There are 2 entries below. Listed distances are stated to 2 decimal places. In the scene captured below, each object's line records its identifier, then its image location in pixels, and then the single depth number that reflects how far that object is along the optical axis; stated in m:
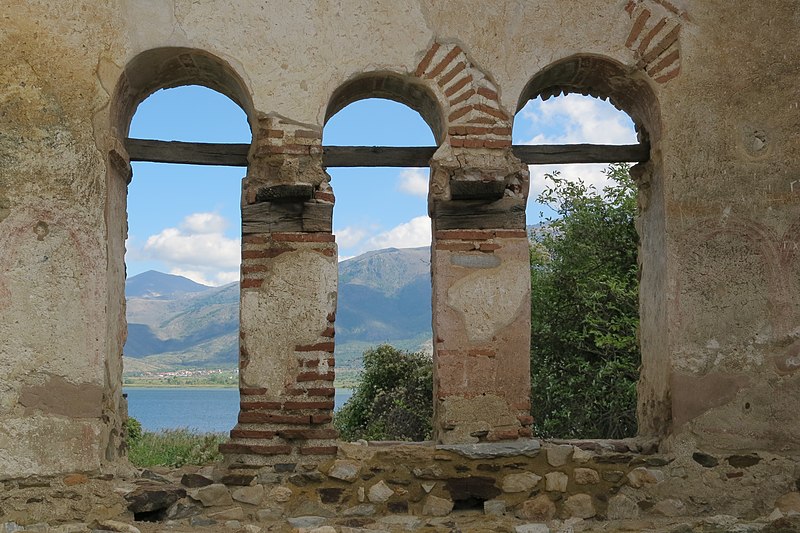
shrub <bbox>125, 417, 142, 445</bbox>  11.80
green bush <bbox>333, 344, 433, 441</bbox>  13.68
